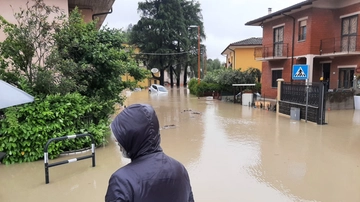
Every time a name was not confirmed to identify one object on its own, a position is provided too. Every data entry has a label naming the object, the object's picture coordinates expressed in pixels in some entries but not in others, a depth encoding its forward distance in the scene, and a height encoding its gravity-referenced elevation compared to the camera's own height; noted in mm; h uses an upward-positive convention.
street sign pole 11334 -526
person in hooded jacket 1534 -491
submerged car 32219 -1057
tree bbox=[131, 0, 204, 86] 38219 +6226
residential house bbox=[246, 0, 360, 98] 16375 +2450
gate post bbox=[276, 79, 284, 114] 14016 -646
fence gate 10836 -884
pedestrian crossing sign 10691 +265
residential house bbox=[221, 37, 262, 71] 29938 +2847
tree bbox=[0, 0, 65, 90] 6715 +855
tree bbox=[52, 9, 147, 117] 7249 +568
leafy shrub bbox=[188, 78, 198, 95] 28600 -686
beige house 8992 +3062
